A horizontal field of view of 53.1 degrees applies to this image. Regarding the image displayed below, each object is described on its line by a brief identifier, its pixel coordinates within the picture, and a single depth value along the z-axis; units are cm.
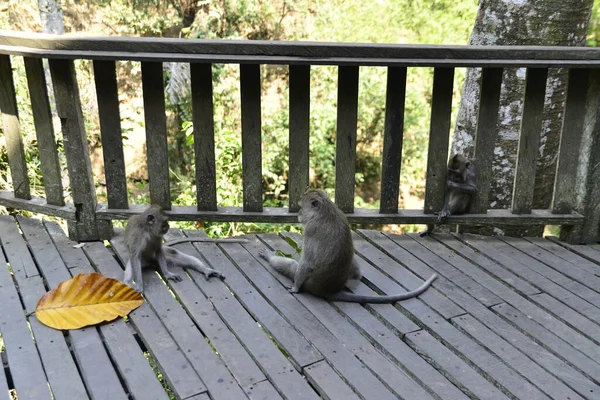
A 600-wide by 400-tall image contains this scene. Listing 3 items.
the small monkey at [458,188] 411
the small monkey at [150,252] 363
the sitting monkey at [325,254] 343
